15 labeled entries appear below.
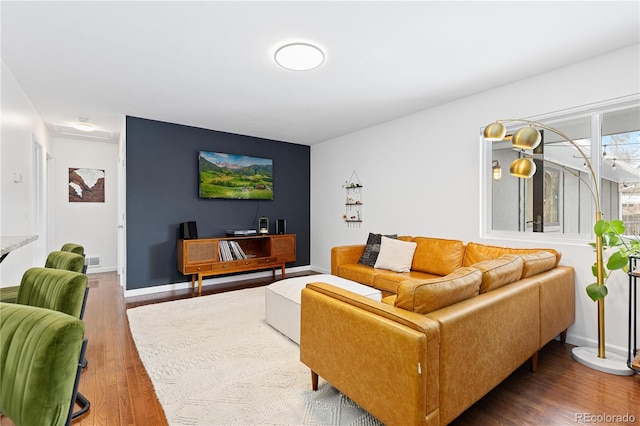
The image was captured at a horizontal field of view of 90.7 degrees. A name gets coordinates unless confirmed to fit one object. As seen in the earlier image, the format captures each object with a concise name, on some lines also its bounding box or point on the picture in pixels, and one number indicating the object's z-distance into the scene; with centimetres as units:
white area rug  178
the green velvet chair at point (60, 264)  196
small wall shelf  503
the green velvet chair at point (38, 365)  81
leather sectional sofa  132
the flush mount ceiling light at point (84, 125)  441
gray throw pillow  391
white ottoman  273
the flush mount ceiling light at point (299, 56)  244
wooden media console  432
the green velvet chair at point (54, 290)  140
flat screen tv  482
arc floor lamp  230
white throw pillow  364
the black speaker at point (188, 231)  445
